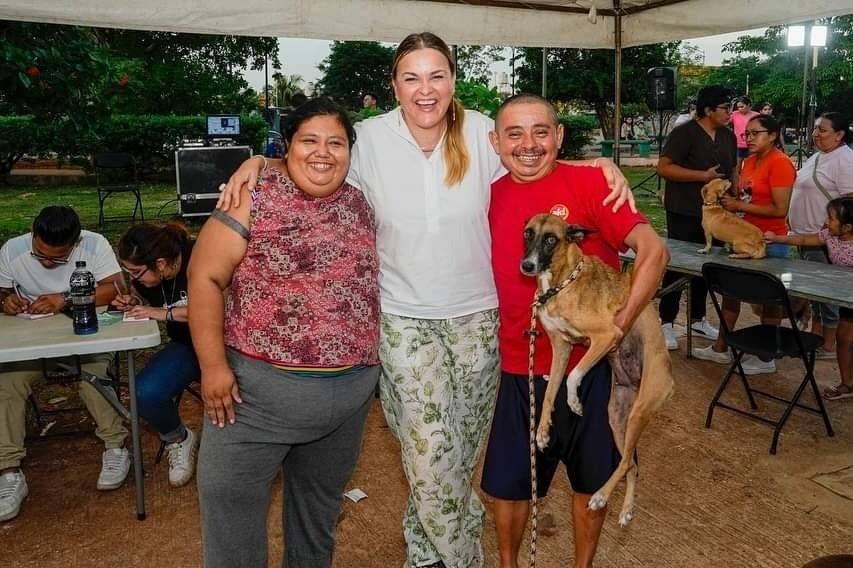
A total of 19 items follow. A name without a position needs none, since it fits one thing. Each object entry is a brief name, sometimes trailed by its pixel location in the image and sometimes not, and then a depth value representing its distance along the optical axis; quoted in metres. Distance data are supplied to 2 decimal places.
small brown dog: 5.06
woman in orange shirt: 5.36
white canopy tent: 3.95
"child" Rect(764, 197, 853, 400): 4.83
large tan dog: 2.26
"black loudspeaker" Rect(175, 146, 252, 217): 12.76
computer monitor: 13.25
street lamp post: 12.37
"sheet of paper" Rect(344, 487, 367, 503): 3.74
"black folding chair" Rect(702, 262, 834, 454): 4.21
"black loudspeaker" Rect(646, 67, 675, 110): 13.82
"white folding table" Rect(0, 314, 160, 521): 3.20
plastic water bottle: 3.36
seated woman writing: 3.74
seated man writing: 3.71
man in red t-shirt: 2.31
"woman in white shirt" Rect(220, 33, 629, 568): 2.36
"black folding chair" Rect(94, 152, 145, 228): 12.74
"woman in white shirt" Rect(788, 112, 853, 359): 5.60
